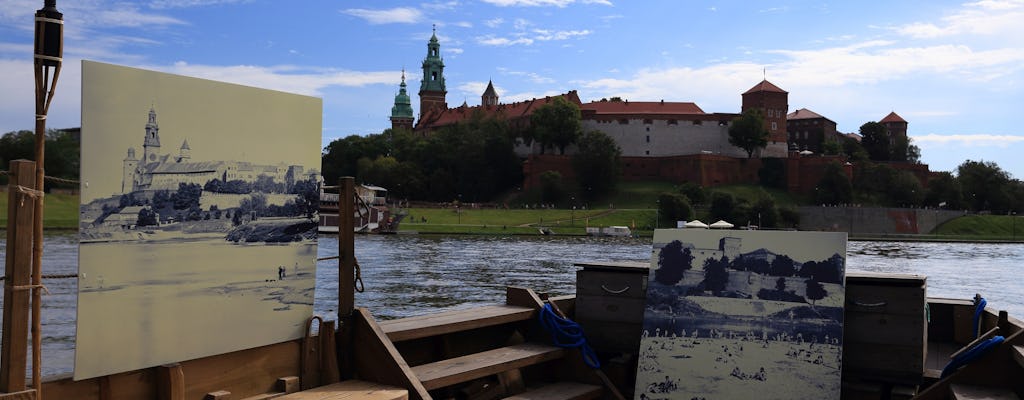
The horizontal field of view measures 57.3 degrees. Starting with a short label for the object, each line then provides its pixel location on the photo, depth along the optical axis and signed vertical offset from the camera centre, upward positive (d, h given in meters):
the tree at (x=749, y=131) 119.69 +9.13
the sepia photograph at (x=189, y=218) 4.78 -0.20
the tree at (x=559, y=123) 121.06 +9.44
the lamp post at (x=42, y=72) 4.39 +0.50
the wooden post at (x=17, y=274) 4.42 -0.46
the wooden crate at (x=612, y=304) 7.70 -0.89
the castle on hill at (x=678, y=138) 119.69 +8.33
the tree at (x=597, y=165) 115.12 +3.92
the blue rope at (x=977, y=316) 7.55 -0.85
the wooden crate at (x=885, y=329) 6.78 -0.89
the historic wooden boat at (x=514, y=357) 5.41 -1.11
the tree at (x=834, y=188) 114.69 +2.14
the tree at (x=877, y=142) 144.12 +9.96
